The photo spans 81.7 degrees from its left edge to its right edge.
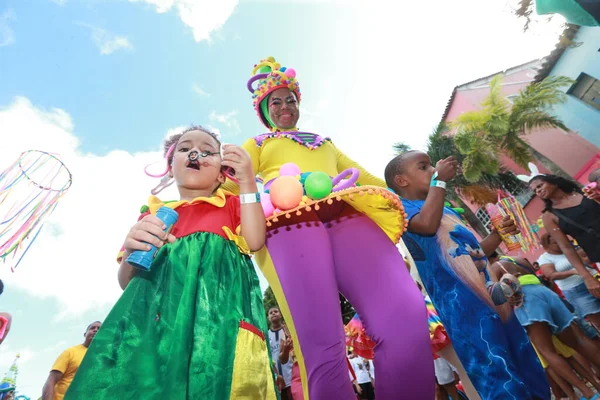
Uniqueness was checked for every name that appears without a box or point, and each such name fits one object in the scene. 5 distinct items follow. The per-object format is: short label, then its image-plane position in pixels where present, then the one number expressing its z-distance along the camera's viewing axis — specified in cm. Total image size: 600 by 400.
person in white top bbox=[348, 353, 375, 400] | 644
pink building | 1392
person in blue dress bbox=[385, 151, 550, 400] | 184
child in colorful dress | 105
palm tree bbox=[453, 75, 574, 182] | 1306
